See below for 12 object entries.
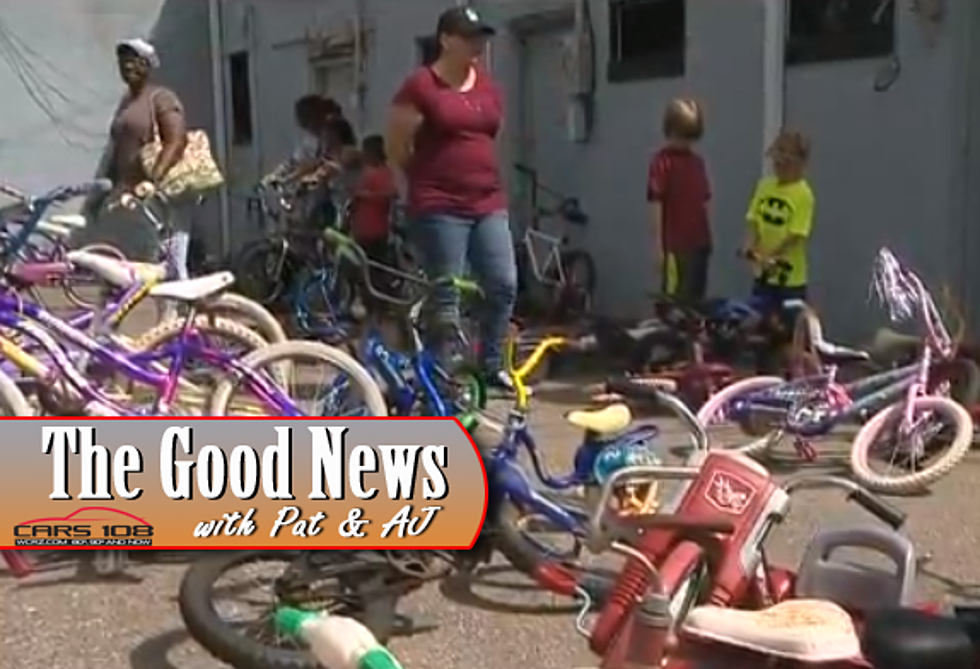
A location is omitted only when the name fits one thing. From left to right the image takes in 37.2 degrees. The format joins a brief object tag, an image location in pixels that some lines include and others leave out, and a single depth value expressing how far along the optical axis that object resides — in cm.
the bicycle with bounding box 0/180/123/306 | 680
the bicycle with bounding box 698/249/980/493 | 575
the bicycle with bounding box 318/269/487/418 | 490
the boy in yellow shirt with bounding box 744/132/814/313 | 727
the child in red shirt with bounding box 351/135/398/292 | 1033
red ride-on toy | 267
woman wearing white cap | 725
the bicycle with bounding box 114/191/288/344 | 566
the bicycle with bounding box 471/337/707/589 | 430
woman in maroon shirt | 629
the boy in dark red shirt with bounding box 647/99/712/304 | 793
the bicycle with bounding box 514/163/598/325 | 1059
